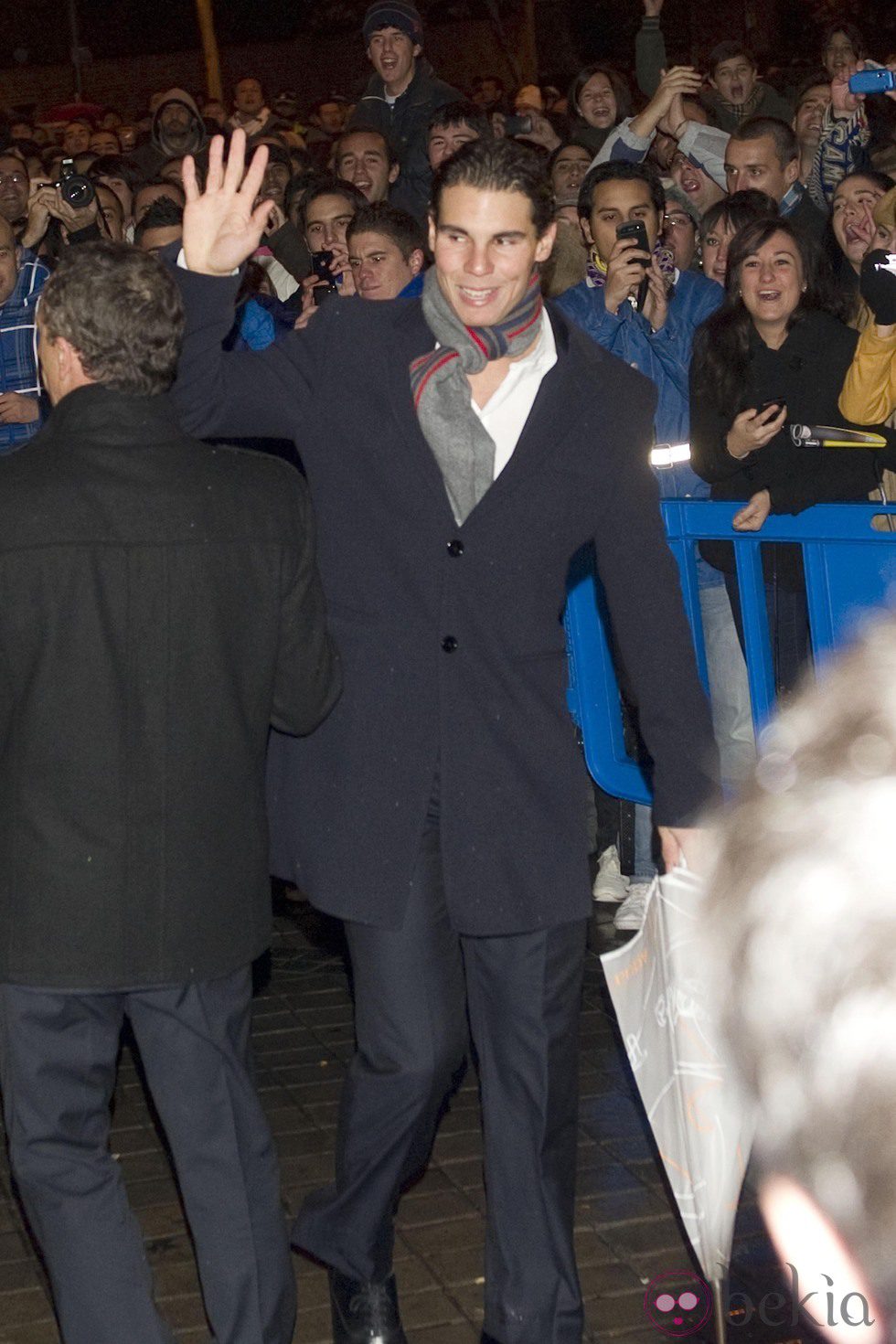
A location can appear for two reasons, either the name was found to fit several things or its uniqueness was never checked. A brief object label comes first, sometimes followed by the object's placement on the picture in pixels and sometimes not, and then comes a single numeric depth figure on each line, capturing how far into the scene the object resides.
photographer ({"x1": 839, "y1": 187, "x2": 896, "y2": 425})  5.85
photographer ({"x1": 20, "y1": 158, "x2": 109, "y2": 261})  8.54
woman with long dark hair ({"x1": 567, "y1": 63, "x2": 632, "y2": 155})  11.04
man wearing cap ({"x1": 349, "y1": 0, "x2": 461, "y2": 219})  10.32
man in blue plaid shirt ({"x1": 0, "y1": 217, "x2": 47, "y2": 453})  7.57
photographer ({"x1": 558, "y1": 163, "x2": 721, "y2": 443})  6.81
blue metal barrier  5.41
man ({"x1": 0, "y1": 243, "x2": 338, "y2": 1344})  3.34
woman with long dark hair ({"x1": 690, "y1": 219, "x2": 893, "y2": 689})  6.08
